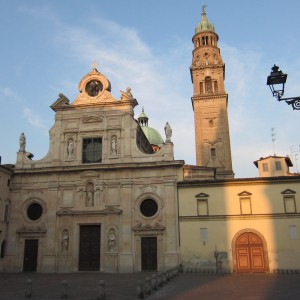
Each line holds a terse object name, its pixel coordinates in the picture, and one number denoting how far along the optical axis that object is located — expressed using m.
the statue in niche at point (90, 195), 30.95
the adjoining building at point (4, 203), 30.56
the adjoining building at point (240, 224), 27.70
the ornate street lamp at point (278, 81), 8.90
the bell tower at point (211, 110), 49.12
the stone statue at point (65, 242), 30.09
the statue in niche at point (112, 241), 29.44
